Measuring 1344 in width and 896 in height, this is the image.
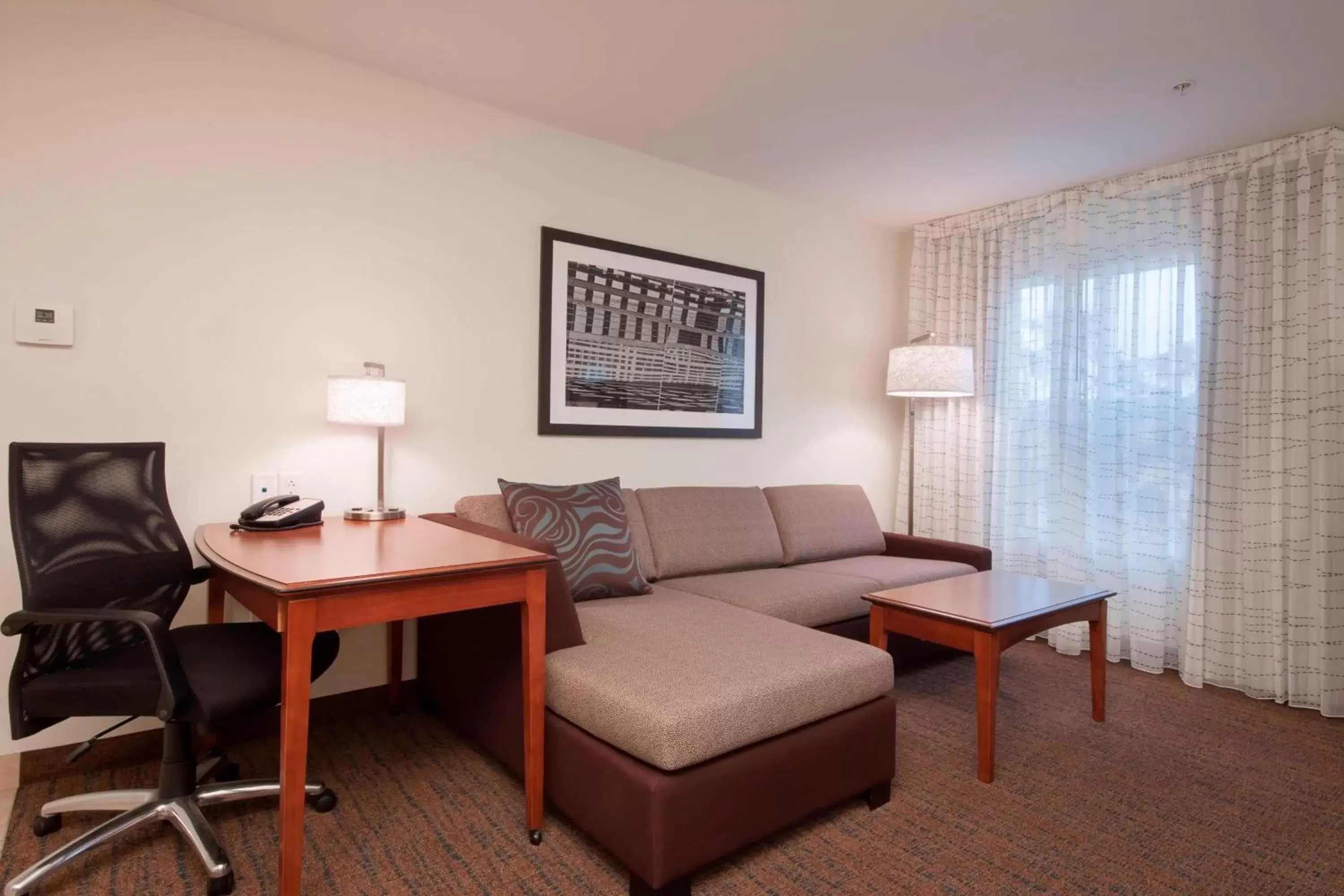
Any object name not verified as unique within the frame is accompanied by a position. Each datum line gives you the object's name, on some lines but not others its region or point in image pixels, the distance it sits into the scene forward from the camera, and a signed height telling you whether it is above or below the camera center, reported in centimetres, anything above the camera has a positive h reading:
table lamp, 234 +14
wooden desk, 147 -33
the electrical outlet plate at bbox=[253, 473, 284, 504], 243 -15
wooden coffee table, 221 -53
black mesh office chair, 158 -50
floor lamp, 376 +46
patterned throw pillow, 260 -31
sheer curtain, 297 +26
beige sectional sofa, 159 -67
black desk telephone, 215 -23
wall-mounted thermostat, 205 +33
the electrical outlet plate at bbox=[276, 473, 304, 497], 249 -15
